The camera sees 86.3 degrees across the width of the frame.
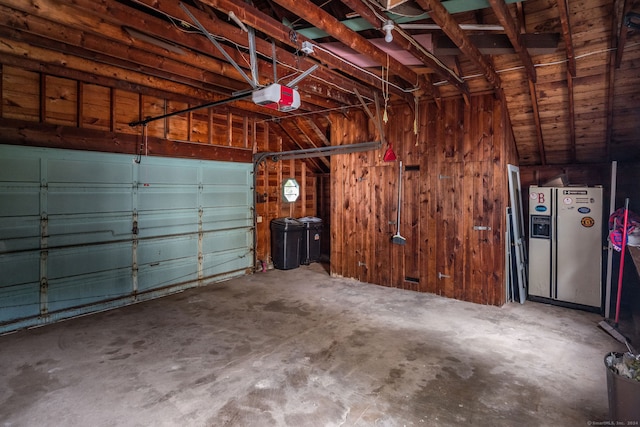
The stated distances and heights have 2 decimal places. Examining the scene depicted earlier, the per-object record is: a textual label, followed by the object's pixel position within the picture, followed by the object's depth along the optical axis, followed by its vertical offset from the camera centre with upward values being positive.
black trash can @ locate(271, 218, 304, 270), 6.51 -0.70
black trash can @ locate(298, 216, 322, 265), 6.94 -0.69
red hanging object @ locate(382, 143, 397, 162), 5.22 +0.80
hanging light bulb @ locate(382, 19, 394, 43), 2.61 +1.38
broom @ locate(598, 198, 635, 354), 3.55 -0.99
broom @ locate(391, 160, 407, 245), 5.20 -0.36
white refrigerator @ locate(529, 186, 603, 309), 4.29 -0.46
